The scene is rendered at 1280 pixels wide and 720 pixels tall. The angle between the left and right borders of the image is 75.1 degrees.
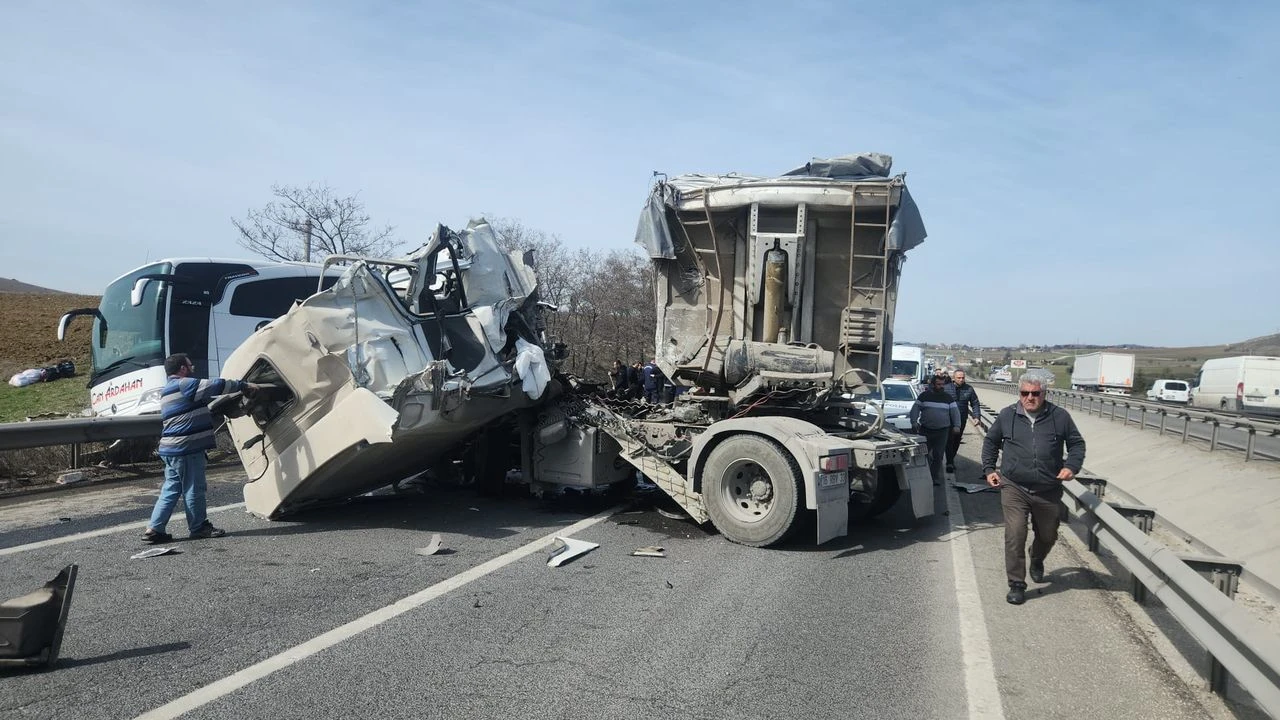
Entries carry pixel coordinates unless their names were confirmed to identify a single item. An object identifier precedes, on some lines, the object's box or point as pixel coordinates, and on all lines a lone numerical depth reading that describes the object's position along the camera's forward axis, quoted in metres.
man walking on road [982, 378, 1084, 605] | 5.56
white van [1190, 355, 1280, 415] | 33.00
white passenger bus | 12.18
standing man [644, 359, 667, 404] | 12.37
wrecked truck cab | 6.82
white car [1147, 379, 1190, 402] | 45.56
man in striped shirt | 6.57
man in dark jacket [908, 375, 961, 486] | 10.83
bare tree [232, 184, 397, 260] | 24.80
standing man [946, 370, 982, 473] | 12.20
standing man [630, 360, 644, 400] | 10.20
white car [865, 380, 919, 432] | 16.81
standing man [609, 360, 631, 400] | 9.77
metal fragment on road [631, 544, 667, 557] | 6.57
